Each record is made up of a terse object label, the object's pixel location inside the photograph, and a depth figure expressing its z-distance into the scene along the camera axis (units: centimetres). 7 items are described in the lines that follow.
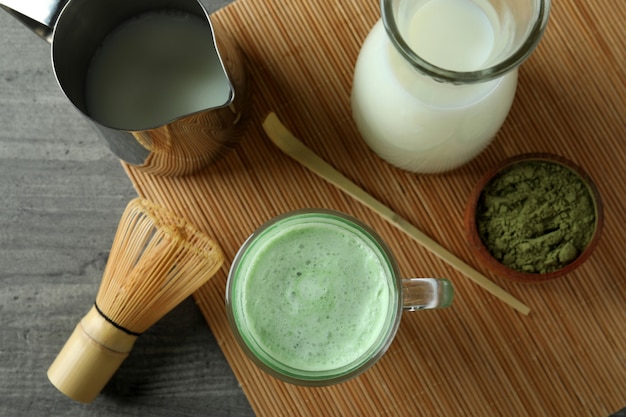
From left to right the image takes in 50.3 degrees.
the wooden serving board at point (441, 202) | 83
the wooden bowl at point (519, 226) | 78
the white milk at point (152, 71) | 77
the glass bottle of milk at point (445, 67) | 55
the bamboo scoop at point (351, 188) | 83
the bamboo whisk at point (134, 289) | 81
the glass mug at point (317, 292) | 72
